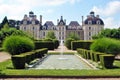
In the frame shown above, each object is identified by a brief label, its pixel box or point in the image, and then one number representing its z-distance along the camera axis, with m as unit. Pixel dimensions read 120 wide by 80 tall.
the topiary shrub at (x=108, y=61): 5.60
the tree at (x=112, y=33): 25.00
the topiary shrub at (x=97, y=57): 6.71
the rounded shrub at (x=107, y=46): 7.92
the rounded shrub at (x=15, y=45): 8.22
